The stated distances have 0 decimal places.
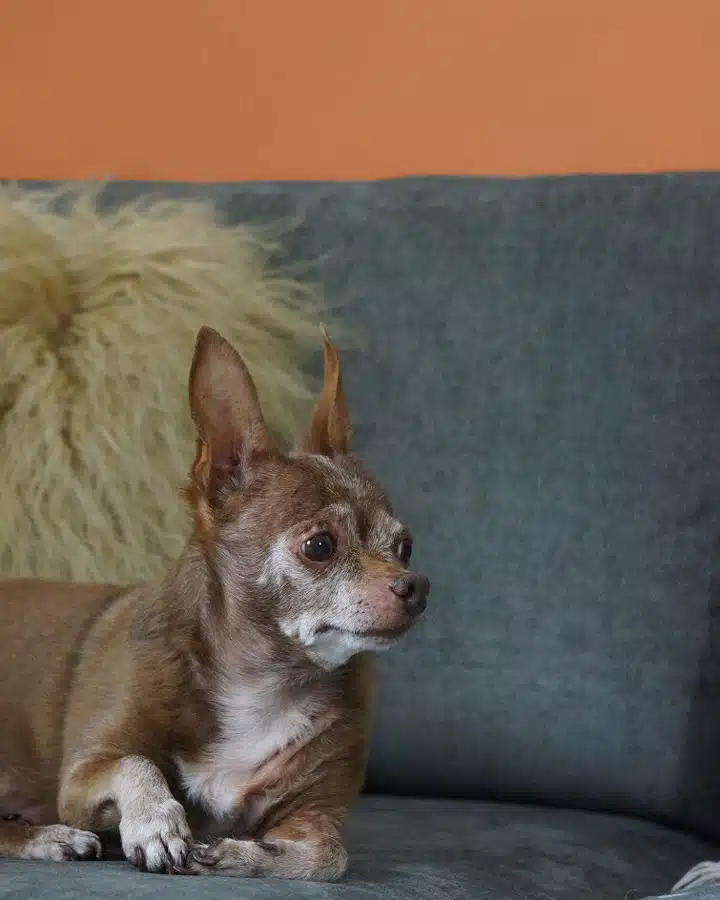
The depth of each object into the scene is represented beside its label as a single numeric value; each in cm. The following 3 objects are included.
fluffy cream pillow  157
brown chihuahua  131
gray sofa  156
